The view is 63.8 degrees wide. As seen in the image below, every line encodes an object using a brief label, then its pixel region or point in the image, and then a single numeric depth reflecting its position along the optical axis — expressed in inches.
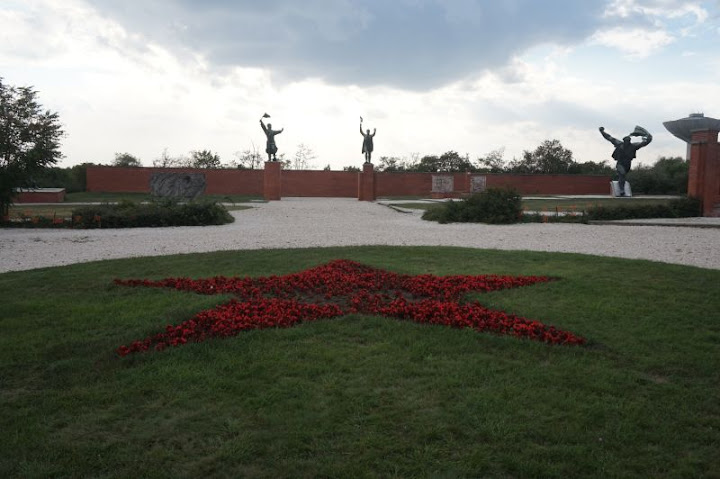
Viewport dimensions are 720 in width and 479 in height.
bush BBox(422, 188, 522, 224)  677.3
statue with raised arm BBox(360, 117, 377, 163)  1476.4
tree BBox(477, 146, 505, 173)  2339.8
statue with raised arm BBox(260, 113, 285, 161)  1445.6
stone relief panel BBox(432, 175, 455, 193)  1603.1
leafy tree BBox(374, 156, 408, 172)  2358.5
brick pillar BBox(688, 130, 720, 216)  761.6
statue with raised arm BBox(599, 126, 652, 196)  1318.9
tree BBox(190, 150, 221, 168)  2170.3
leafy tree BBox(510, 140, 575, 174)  2268.7
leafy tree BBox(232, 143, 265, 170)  2237.9
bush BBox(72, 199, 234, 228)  618.8
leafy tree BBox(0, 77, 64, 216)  636.1
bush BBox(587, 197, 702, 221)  711.7
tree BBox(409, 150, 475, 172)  2299.0
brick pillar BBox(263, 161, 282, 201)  1407.5
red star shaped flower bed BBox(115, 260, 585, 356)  191.9
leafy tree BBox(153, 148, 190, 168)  2137.1
